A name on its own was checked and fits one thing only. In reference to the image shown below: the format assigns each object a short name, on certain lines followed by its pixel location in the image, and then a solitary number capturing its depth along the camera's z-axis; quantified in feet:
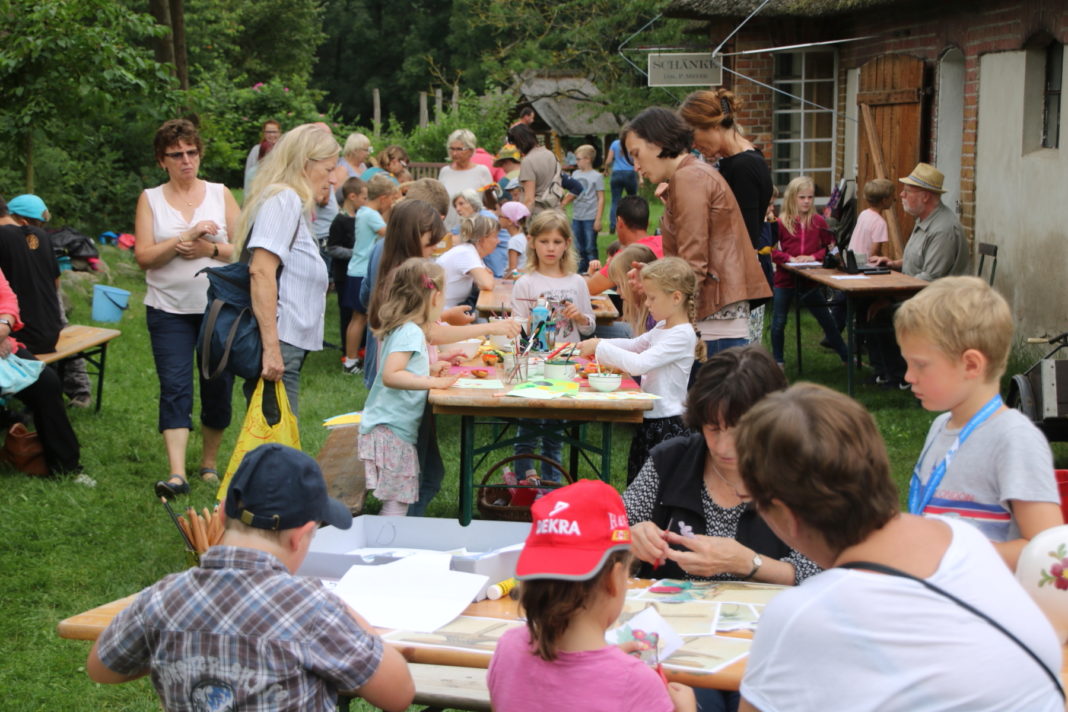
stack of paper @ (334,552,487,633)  9.15
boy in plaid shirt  7.37
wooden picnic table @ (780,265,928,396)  27.50
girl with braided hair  16.76
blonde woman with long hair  17.30
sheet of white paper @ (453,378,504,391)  16.99
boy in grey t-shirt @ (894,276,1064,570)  8.45
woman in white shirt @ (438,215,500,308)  24.97
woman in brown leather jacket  18.12
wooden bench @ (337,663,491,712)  8.92
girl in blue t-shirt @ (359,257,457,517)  16.80
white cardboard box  11.54
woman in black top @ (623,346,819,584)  9.75
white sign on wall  40.24
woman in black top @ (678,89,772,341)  19.48
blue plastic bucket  37.27
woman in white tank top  19.20
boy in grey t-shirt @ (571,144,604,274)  49.57
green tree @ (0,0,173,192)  32.68
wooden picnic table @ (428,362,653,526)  16.03
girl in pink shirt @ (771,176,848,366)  34.14
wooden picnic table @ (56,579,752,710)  8.13
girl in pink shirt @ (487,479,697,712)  7.26
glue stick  9.76
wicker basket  19.59
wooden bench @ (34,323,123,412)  23.62
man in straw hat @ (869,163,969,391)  28.58
